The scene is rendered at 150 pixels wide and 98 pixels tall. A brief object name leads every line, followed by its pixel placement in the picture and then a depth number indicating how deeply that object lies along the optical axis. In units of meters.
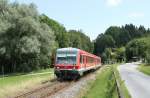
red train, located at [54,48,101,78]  17.04
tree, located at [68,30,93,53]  61.87
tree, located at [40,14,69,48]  47.34
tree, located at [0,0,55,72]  27.74
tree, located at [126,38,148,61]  78.84
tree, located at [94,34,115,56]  95.45
